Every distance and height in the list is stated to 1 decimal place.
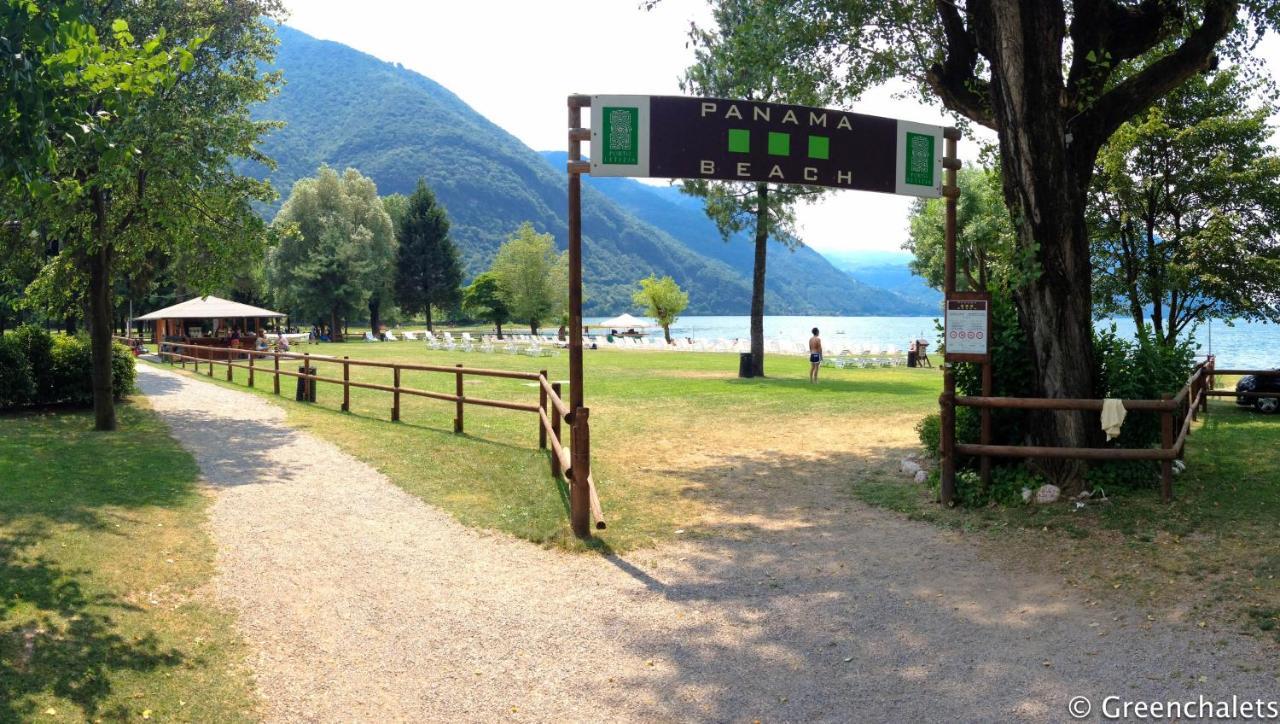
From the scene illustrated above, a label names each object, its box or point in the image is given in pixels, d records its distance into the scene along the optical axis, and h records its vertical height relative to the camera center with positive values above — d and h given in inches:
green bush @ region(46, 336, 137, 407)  572.1 -27.9
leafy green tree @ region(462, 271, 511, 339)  2790.4 +117.0
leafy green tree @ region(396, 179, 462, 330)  2824.8 +257.2
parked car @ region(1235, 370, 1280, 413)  553.0 -32.8
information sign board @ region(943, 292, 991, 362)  304.5 +4.1
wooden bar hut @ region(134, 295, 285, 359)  1279.5 +5.9
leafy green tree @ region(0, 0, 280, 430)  440.5 +83.3
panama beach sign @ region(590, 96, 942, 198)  280.2 +67.8
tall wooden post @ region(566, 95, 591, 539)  269.9 -3.4
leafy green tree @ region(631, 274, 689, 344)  2475.4 +109.8
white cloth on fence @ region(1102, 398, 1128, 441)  284.8 -25.3
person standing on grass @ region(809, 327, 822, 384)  889.5 -20.4
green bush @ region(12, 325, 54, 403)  561.6 -16.8
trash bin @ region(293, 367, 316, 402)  674.8 -47.3
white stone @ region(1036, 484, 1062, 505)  297.6 -55.4
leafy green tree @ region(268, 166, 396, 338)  2260.1 +235.9
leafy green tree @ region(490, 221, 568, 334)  2714.1 +182.3
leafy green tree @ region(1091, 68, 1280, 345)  576.1 +93.2
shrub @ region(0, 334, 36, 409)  542.9 -29.7
